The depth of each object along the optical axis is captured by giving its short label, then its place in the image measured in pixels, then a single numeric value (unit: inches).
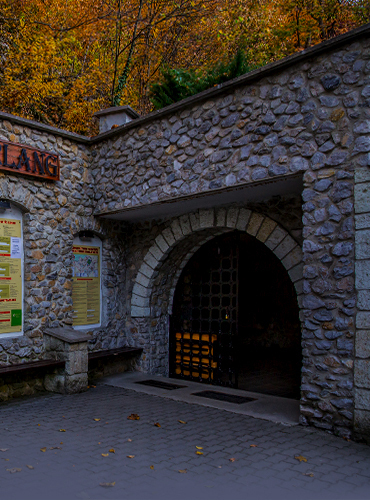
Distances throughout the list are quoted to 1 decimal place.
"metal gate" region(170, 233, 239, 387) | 260.5
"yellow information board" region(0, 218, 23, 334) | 227.9
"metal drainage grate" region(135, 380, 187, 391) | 249.4
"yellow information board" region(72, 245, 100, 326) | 269.4
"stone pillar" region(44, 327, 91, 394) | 231.6
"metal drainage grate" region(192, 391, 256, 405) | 219.6
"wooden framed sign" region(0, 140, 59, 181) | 226.2
